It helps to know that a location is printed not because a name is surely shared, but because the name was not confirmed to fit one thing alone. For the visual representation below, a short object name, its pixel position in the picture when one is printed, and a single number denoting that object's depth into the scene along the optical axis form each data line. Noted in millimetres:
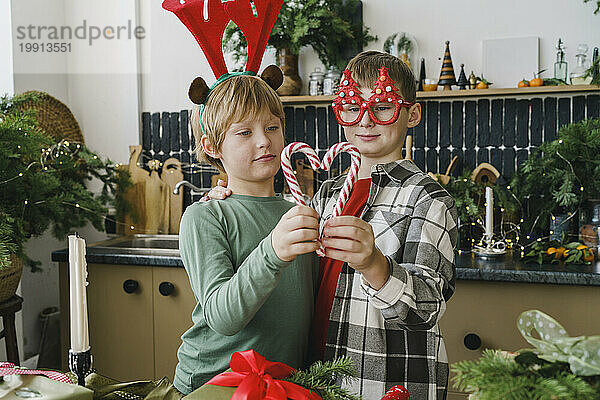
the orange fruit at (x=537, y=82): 2406
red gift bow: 712
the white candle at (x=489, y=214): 2203
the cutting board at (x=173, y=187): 2906
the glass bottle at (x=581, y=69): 2379
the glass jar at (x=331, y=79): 2656
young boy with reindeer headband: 976
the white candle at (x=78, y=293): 800
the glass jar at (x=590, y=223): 2195
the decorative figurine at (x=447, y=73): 2520
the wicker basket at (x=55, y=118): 2751
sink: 2479
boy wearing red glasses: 1092
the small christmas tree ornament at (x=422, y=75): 2602
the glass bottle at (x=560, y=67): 2438
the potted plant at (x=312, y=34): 2604
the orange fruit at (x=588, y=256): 2027
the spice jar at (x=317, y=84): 2701
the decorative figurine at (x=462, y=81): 2525
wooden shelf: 2357
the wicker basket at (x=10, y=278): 2100
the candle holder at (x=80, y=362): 813
